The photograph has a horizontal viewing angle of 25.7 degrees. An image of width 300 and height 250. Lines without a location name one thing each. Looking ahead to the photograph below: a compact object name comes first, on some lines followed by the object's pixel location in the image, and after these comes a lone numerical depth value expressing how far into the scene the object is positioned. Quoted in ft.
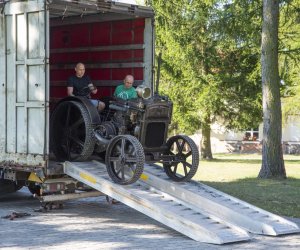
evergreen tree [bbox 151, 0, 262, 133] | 98.99
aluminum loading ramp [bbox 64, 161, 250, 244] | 29.30
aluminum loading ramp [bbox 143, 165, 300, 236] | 31.27
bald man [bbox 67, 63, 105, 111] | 40.37
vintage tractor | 34.65
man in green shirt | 39.70
